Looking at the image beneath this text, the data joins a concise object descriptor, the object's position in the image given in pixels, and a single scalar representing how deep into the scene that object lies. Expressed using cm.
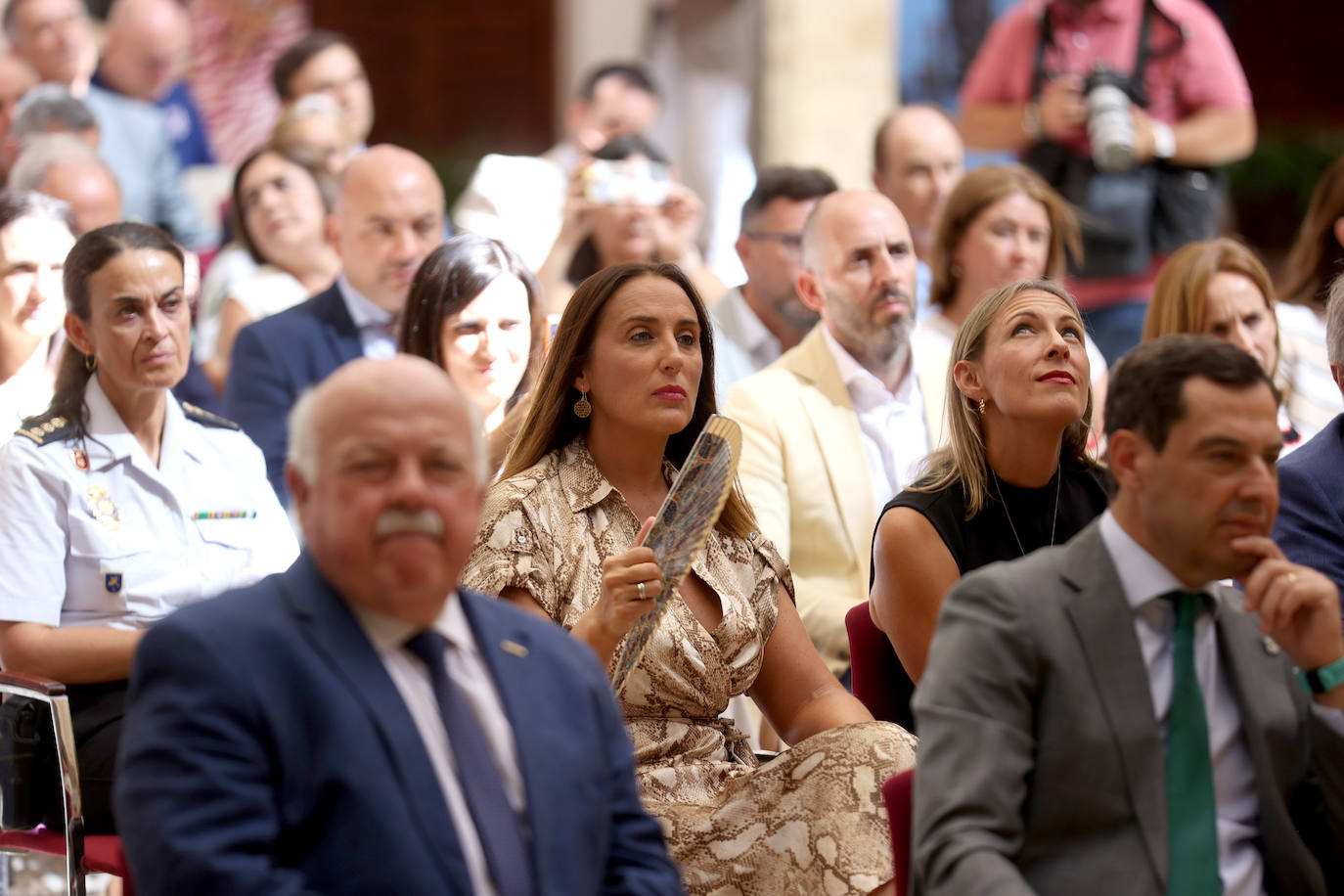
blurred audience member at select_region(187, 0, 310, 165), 1972
